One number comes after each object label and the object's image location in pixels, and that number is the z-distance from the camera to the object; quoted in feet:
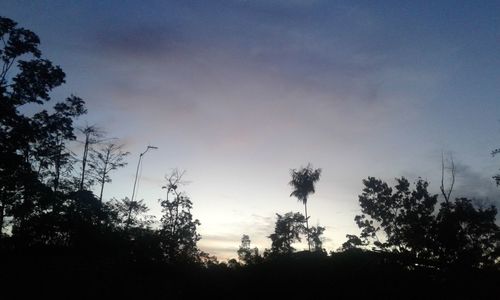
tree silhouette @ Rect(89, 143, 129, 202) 124.67
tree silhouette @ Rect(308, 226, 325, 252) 249.96
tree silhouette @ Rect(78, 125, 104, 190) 120.37
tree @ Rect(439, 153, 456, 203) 111.07
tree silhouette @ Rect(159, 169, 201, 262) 157.45
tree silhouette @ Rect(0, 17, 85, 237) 81.92
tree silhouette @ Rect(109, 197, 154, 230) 147.84
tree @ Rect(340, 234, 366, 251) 187.36
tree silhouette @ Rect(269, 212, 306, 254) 234.01
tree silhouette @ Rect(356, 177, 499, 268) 155.02
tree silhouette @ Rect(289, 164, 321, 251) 205.36
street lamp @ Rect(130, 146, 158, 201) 107.41
